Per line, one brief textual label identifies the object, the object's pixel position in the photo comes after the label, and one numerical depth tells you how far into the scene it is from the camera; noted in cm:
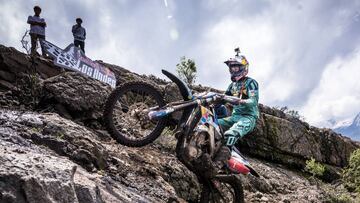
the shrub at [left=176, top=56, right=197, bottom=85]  2191
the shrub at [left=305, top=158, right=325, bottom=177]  1291
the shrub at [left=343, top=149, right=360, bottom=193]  1291
